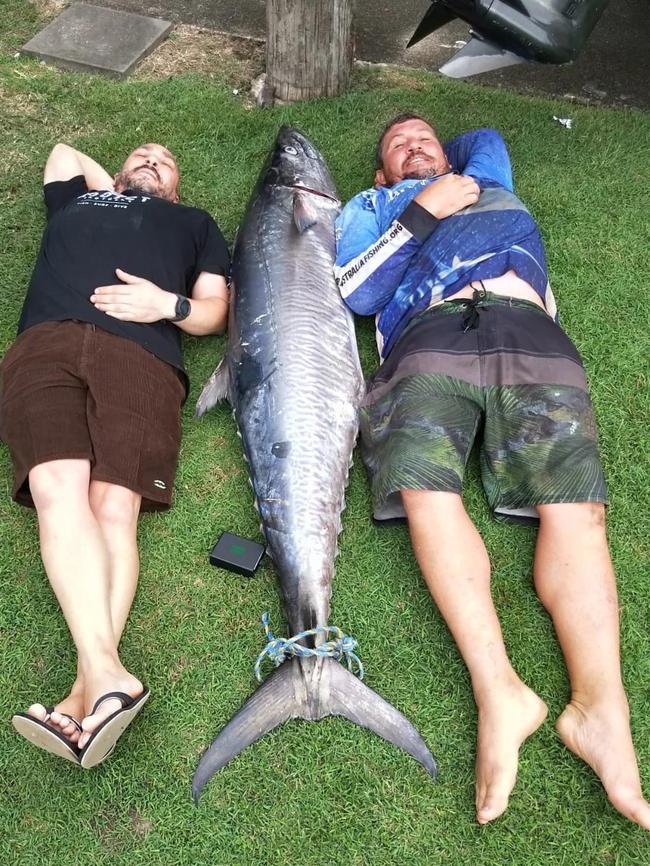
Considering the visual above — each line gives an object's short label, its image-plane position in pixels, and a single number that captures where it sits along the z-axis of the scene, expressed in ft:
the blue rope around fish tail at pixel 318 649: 6.93
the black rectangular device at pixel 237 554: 7.93
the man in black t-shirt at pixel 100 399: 6.79
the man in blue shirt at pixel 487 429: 6.55
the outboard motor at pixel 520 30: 9.74
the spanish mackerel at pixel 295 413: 6.81
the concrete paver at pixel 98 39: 15.55
